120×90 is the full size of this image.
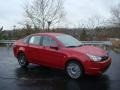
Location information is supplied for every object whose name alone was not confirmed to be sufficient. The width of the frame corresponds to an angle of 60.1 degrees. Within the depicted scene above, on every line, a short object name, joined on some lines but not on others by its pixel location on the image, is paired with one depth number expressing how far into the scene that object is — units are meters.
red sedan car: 3.43
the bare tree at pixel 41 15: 14.05
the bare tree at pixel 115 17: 15.99
